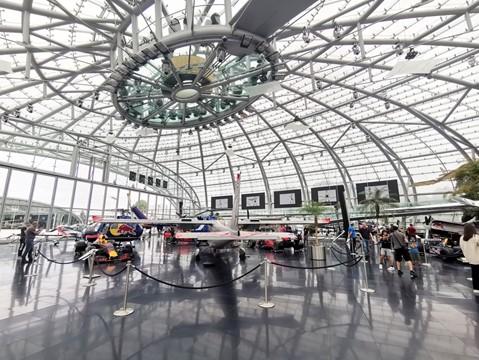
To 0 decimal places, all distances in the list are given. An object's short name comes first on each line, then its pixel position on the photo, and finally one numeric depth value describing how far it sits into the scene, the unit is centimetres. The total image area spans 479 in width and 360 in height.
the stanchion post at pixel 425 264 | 1215
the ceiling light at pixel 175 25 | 1115
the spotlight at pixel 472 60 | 1549
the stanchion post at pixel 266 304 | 645
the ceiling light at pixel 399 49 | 1332
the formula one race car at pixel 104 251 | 1310
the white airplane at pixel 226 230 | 1292
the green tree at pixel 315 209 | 1456
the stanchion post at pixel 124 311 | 578
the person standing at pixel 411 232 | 1370
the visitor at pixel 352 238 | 1597
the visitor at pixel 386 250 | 1130
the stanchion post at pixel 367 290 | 772
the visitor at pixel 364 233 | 1448
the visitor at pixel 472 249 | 748
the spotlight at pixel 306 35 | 1156
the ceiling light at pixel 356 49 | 1282
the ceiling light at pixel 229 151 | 2609
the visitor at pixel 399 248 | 973
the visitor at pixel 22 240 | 1289
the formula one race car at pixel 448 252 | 1330
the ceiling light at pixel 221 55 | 1212
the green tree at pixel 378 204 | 2134
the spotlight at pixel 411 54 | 1318
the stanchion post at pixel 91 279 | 827
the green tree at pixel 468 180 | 1677
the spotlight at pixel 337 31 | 1175
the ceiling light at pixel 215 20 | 1066
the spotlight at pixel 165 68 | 1346
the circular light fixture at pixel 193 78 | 1090
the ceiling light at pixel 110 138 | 2180
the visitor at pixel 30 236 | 1148
